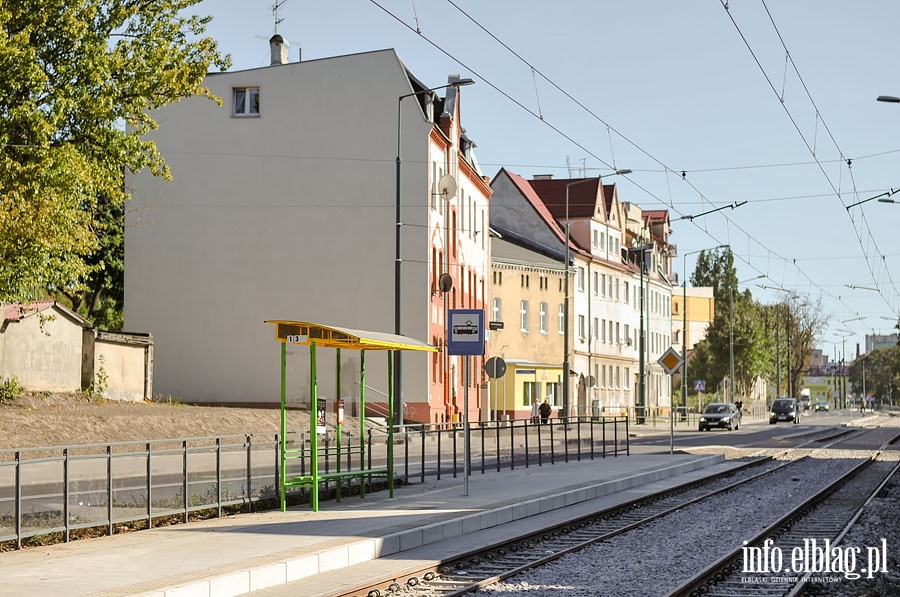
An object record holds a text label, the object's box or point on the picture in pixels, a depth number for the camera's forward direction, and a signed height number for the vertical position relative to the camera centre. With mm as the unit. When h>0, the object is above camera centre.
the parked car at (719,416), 66000 -2173
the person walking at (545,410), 55144 -1516
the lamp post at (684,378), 68938 -103
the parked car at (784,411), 83188 -2408
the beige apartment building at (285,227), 50156 +6305
